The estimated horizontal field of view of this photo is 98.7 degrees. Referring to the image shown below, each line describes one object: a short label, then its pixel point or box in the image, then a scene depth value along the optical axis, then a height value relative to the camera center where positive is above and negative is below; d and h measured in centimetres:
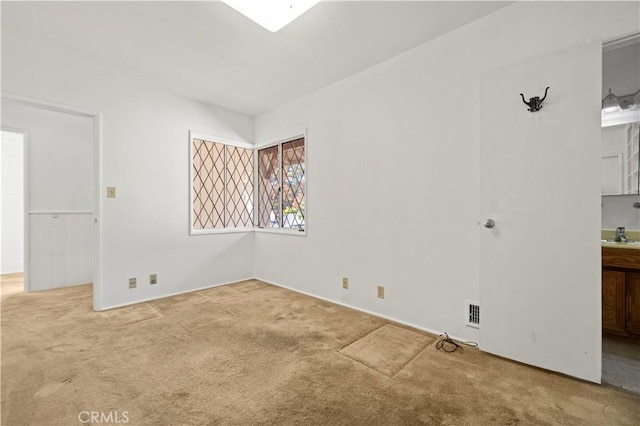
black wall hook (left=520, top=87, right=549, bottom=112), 176 +70
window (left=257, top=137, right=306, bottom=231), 355 +36
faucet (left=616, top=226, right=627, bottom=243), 241 -22
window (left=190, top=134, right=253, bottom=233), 367 +38
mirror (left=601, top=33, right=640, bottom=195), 236 +79
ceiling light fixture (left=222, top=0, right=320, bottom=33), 171 +129
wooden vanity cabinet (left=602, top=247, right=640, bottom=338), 208 -62
